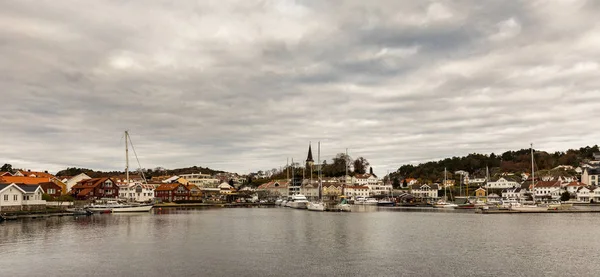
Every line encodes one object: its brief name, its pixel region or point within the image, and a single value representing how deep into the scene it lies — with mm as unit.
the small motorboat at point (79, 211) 73512
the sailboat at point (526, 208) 90438
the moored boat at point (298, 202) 109750
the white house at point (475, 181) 180038
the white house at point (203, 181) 192750
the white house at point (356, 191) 157625
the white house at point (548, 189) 136000
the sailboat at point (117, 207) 83125
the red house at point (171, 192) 123625
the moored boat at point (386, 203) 127075
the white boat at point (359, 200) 135125
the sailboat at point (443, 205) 110762
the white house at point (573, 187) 130413
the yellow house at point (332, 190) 154875
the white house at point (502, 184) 162375
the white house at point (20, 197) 66875
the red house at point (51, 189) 95981
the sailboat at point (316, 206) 94250
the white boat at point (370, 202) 132575
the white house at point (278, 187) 165000
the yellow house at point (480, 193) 148875
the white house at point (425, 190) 157138
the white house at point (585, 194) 125312
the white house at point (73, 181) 114294
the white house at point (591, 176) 140938
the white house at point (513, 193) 137925
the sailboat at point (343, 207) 93806
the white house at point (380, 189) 167750
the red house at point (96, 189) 104562
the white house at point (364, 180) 177750
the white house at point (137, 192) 113000
